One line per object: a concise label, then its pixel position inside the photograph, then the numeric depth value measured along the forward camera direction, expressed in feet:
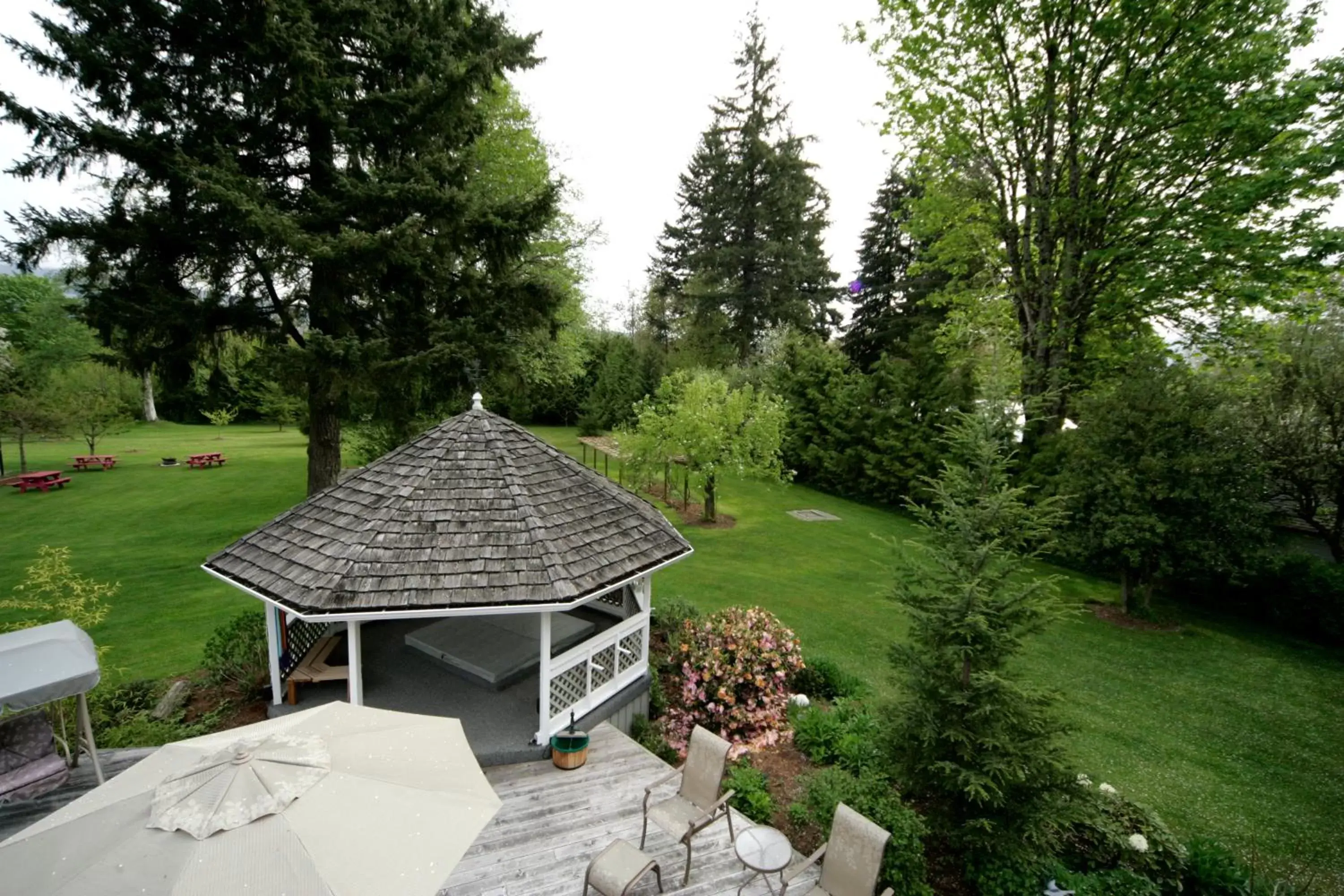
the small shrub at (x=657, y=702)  28.76
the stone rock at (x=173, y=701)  25.98
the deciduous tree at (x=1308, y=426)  41.01
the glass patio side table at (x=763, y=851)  16.65
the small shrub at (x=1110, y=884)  17.69
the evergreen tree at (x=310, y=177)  35.94
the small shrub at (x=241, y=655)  27.35
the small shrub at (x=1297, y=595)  42.16
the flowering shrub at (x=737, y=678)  27.25
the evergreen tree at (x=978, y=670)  18.12
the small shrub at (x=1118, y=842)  19.16
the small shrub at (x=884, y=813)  18.26
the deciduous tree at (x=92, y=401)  77.41
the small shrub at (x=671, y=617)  35.68
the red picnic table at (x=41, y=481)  66.95
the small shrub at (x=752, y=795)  21.48
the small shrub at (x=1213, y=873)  18.76
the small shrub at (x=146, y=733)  24.03
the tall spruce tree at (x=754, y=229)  104.58
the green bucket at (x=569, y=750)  22.67
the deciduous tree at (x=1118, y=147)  43.83
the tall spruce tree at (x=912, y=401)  70.74
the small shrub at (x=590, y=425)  120.57
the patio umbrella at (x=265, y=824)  10.36
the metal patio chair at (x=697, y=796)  18.37
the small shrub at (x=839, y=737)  24.79
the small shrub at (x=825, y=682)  31.96
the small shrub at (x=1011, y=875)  17.93
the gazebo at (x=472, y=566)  22.34
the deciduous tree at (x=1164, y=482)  41.01
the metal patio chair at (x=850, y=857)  15.97
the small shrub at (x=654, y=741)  25.81
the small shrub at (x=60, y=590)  25.09
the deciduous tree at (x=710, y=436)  61.93
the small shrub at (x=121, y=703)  25.38
